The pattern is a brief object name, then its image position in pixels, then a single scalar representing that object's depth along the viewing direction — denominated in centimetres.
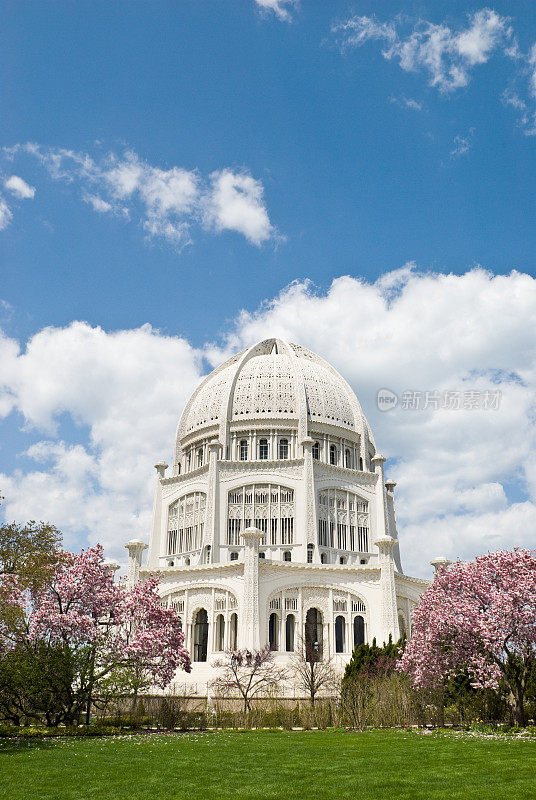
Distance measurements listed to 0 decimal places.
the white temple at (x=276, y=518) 5422
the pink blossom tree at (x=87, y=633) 3088
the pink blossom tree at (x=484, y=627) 2916
